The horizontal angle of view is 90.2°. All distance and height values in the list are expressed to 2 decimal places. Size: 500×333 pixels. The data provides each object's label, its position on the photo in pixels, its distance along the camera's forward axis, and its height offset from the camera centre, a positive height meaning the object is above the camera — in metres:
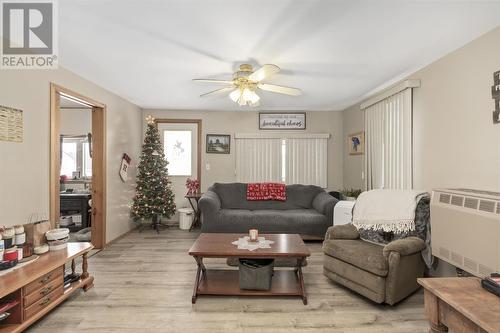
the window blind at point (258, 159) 5.44 +0.16
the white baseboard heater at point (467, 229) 1.86 -0.52
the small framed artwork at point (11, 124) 2.25 +0.40
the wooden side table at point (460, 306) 1.07 -0.65
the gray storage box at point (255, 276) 2.45 -1.08
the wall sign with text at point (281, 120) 5.46 +1.03
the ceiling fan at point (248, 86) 2.71 +0.95
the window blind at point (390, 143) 3.24 +0.35
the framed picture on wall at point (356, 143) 4.58 +0.46
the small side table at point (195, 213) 4.97 -0.97
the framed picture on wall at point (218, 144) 5.46 +0.50
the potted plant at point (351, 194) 4.46 -0.50
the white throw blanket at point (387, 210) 2.67 -0.49
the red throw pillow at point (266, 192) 4.93 -0.50
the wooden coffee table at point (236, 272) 2.38 -1.15
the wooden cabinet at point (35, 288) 1.83 -0.99
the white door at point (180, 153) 5.47 +0.30
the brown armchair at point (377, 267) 2.21 -0.95
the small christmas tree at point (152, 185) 4.73 -0.35
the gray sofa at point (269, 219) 4.20 -0.89
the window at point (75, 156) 5.52 +0.24
